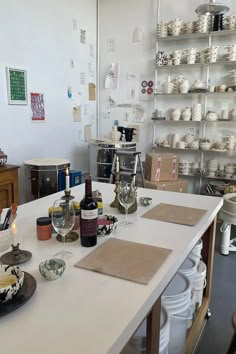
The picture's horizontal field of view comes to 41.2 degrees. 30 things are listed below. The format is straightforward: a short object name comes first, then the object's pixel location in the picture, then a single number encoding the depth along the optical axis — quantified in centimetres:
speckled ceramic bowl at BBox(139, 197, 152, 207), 171
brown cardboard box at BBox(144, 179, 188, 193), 376
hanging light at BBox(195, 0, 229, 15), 318
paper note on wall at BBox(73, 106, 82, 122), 443
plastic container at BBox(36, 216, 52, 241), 124
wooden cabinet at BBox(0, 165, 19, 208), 290
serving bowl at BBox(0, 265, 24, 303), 79
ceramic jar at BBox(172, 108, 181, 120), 424
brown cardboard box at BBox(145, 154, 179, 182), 383
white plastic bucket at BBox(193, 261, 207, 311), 175
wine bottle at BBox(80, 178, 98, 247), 115
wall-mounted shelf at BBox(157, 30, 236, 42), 384
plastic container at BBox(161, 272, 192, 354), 142
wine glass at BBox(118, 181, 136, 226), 148
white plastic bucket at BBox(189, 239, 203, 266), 173
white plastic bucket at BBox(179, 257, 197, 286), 160
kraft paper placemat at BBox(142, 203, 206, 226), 147
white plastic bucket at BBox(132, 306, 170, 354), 125
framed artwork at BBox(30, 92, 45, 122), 367
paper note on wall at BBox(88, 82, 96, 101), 477
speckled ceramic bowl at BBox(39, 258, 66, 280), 95
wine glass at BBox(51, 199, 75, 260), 113
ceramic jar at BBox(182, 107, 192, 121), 416
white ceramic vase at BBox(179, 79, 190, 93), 412
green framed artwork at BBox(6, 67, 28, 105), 331
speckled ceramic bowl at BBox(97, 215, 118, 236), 128
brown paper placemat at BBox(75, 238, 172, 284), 99
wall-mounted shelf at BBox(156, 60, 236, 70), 387
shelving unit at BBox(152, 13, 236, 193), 402
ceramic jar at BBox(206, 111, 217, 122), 402
